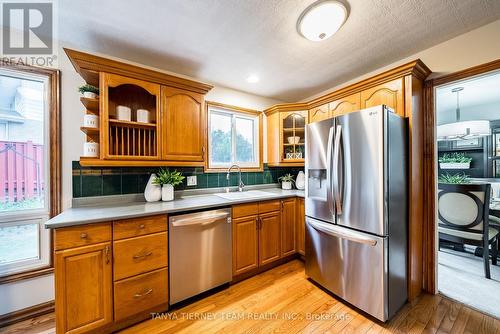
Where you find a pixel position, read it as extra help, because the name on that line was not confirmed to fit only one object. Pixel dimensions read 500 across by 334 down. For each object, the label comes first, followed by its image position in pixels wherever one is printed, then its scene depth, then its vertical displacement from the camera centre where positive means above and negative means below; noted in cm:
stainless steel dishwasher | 162 -79
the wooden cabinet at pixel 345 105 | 201 +70
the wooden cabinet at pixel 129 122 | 161 +43
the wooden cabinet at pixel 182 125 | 188 +46
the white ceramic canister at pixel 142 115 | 185 +53
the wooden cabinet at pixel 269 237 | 217 -85
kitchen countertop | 128 -35
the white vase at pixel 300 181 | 296 -23
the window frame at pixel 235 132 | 252 +57
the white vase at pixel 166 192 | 198 -26
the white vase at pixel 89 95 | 162 +65
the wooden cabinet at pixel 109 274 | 124 -77
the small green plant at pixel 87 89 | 163 +71
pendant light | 256 +52
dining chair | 206 -62
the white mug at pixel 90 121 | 161 +42
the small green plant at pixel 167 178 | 197 -10
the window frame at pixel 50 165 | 164 +4
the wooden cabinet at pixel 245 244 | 198 -85
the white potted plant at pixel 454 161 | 384 +9
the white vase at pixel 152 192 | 193 -25
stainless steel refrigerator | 144 -37
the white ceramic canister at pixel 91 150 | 160 +17
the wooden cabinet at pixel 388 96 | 166 +67
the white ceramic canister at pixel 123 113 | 176 +53
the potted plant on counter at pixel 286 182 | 301 -25
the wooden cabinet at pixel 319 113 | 236 +72
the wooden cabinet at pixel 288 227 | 234 -77
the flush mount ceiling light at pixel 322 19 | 128 +110
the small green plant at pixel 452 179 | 276 -22
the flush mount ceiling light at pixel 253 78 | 238 +117
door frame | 176 -20
